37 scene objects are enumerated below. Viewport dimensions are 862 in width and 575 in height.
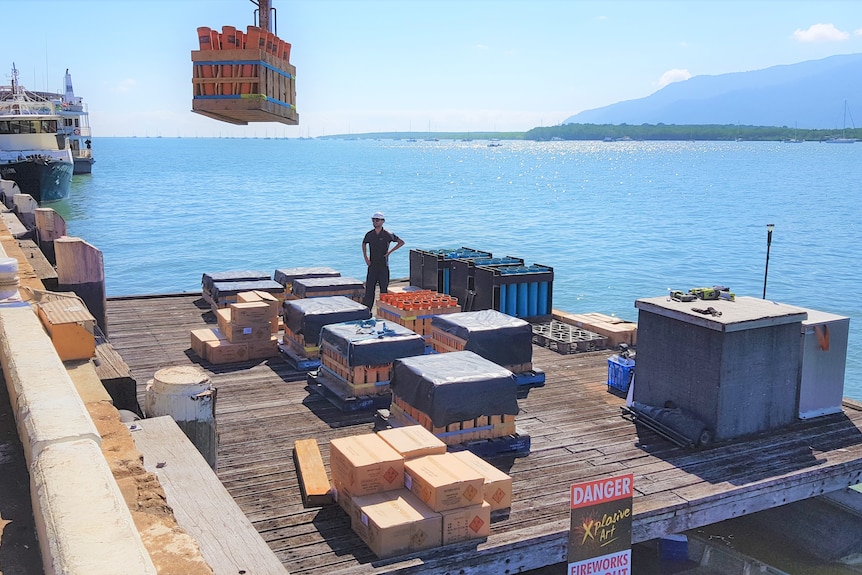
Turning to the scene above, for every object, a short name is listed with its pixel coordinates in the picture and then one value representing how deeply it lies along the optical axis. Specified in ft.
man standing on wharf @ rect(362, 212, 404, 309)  51.24
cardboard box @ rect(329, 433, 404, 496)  24.61
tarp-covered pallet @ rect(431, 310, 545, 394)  38.14
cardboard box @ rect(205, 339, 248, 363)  42.39
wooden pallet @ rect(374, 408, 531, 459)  30.62
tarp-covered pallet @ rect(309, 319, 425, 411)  35.86
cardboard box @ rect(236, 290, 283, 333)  43.98
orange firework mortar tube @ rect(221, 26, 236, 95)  37.78
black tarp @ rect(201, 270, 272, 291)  53.83
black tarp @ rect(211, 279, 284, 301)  49.83
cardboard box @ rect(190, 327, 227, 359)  43.28
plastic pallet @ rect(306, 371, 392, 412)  35.55
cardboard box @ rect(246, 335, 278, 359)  43.38
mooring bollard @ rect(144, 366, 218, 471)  20.53
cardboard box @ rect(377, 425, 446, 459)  25.77
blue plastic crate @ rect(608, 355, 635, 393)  39.09
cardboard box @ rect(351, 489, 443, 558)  23.17
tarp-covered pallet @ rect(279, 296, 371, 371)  41.70
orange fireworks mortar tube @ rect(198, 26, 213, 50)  37.60
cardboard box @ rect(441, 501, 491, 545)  23.88
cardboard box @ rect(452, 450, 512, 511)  26.05
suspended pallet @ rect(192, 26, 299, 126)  37.91
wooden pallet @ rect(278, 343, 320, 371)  41.39
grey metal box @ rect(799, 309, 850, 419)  35.24
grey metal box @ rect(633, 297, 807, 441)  32.48
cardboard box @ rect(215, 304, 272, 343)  43.06
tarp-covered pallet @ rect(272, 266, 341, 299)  54.49
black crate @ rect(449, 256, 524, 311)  53.78
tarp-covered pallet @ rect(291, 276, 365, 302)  50.31
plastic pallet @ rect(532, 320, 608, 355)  46.52
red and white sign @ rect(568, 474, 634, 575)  23.13
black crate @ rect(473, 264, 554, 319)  51.01
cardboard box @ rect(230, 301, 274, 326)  43.06
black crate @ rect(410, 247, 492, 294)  57.88
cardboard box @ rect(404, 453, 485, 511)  23.75
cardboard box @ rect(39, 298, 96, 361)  22.99
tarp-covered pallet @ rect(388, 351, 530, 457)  30.09
